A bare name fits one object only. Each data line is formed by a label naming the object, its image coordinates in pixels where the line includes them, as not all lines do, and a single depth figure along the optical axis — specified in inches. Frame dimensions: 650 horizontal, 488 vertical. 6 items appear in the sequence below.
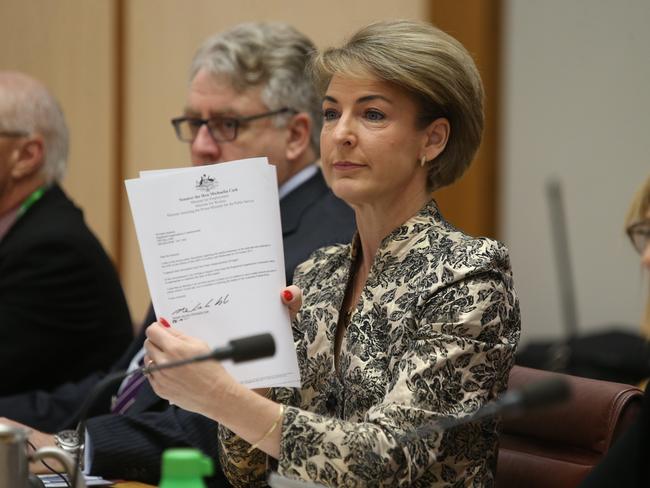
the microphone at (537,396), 151.9
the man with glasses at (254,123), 197.9
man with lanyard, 207.0
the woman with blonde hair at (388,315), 167.6
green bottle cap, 154.4
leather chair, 170.9
